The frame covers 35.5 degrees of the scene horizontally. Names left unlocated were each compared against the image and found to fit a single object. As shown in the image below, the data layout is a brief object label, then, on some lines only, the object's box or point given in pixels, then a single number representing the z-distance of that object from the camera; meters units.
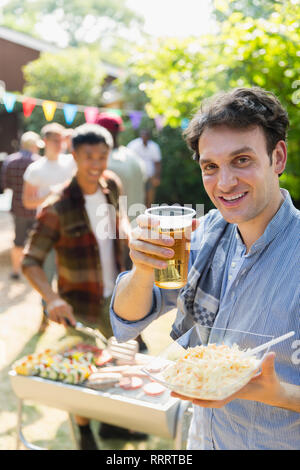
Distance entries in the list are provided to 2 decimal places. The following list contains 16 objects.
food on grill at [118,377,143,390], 2.65
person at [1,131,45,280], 6.67
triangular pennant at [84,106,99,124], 9.35
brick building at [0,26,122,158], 17.88
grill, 2.49
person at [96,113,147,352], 4.87
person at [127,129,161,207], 9.93
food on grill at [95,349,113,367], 2.92
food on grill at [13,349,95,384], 2.74
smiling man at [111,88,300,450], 1.41
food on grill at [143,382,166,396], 2.60
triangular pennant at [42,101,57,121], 8.16
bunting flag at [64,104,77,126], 8.74
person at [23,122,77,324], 5.30
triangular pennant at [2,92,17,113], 7.73
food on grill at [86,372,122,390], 2.68
